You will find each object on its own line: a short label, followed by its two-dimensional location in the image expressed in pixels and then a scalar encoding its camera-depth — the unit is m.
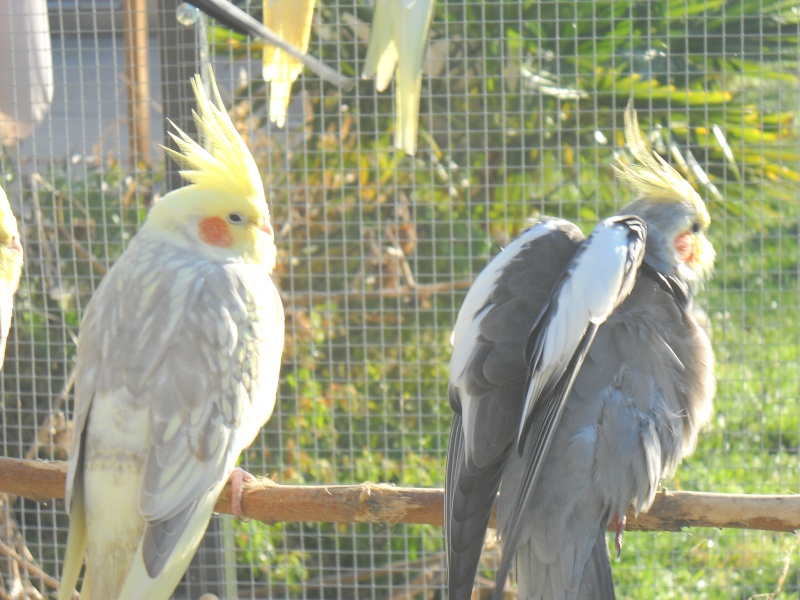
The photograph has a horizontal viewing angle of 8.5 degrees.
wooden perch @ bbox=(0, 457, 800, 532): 2.33
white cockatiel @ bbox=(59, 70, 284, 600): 2.31
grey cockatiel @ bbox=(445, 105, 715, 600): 2.30
